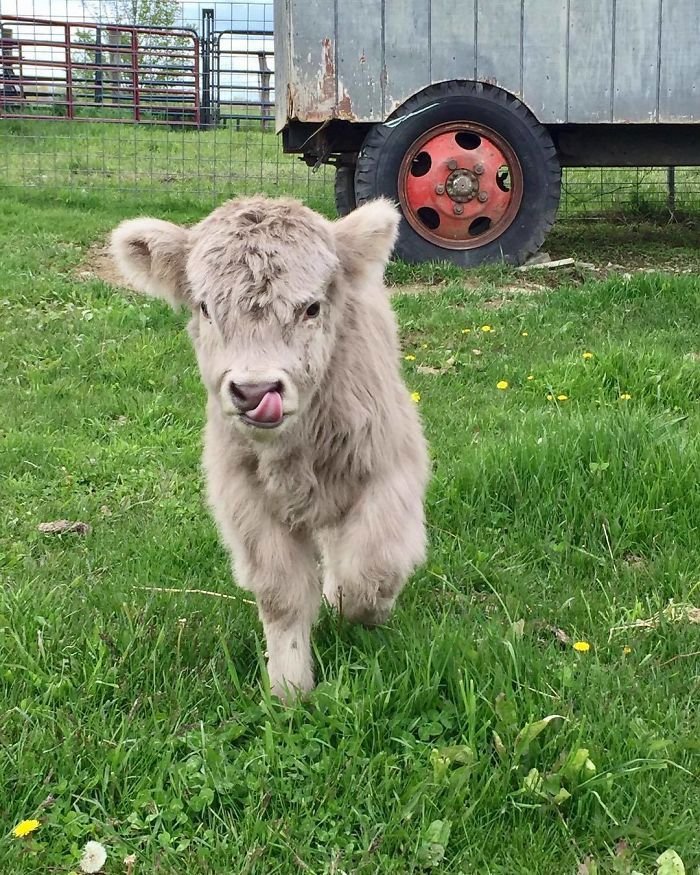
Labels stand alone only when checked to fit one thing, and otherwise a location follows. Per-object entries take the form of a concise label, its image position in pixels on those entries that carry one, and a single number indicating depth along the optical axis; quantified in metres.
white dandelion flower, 1.85
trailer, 6.97
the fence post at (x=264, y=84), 15.34
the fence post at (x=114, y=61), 16.49
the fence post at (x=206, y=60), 14.59
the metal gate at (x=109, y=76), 14.47
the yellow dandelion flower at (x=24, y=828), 1.91
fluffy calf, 2.24
